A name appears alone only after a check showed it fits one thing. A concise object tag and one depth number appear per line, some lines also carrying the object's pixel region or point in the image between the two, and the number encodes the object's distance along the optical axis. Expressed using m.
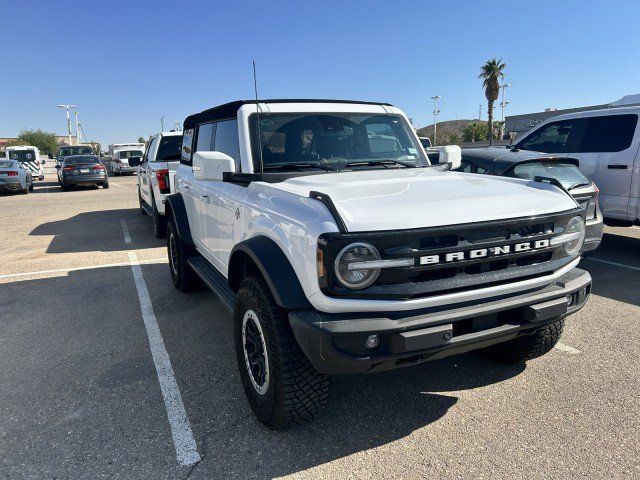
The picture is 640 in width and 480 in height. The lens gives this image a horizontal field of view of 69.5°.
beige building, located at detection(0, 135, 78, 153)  94.14
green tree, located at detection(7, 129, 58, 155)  82.19
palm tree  44.50
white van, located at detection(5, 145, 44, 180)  25.23
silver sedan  17.48
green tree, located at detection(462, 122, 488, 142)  71.48
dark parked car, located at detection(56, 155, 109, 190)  18.89
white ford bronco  2.25
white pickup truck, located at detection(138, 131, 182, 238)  8.26
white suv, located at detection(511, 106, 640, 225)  6.31
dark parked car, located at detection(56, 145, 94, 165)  28.29
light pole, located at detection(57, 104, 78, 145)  63.84
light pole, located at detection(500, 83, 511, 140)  68.07
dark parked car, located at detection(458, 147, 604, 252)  5.32
